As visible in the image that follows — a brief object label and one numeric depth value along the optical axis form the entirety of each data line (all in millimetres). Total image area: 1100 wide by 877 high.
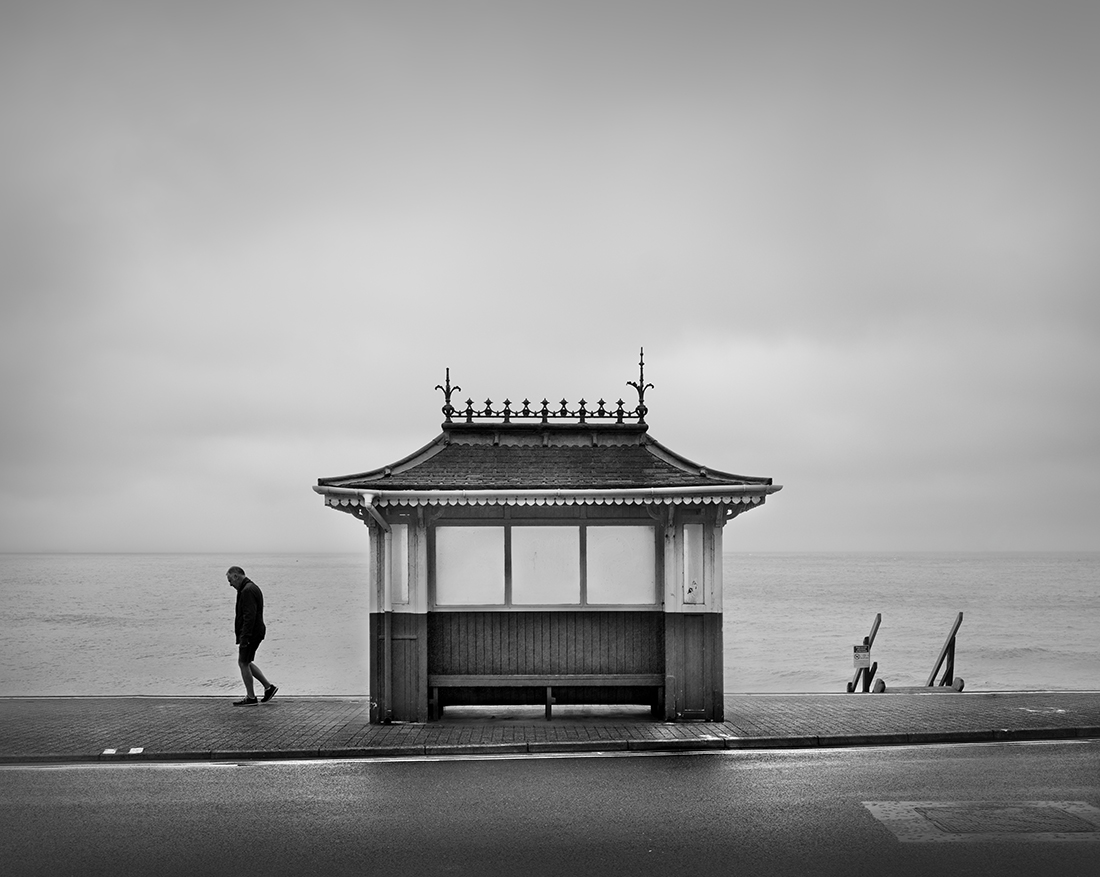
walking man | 13453
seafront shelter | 11820
